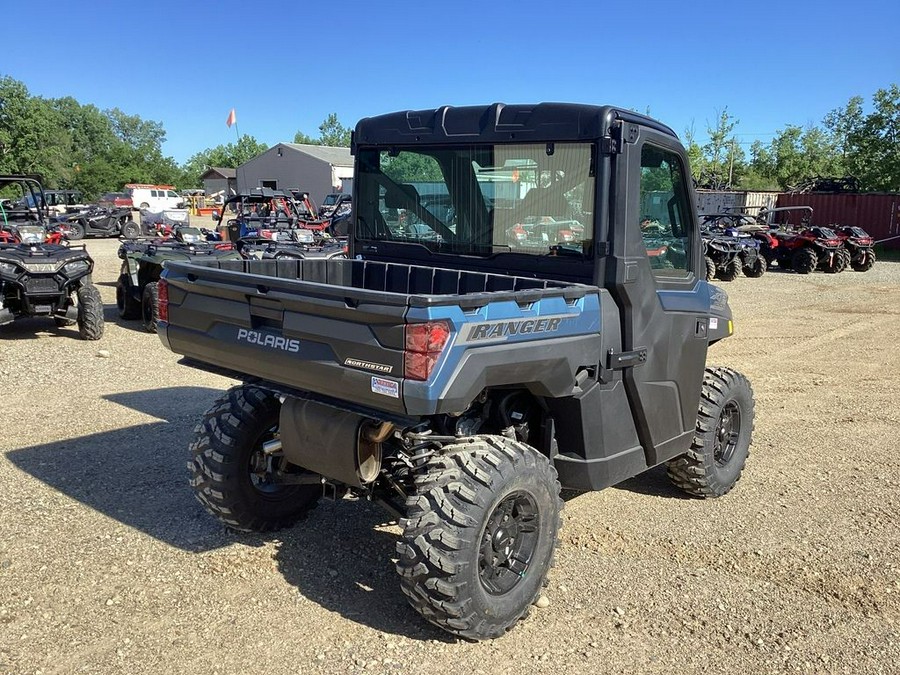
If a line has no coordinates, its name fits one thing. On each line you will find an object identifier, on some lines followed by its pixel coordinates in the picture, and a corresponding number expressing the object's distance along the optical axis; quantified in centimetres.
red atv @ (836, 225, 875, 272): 2155
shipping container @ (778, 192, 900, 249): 2930
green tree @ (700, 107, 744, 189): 4953
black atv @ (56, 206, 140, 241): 2786
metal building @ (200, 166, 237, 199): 6881
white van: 4372
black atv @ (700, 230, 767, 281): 1902
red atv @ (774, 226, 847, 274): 2089
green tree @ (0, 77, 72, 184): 5197
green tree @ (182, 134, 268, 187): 7944
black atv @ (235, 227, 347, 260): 1075
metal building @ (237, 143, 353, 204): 5141
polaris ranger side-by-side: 313
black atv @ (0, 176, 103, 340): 933
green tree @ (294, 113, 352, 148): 9925
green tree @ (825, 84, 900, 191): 3031
